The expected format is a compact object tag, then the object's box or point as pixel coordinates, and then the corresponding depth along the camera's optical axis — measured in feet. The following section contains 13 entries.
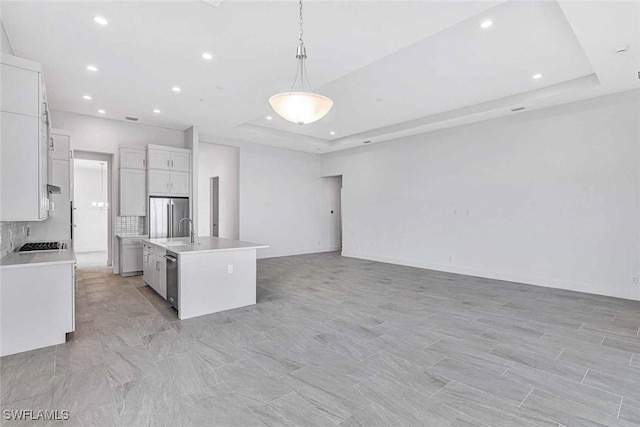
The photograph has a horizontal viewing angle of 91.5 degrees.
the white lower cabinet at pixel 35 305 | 9.73
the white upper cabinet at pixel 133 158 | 20.99
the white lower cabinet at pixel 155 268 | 15.10
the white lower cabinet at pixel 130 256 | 20.76
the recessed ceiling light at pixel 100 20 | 10.03
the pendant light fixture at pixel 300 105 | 10.18
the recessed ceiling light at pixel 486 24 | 10.68
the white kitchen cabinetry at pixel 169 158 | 21.47
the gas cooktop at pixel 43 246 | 13.64
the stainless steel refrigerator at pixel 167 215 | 21.75
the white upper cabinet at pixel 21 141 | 9.43
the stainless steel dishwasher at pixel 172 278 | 13.44
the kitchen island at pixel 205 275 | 13.17
